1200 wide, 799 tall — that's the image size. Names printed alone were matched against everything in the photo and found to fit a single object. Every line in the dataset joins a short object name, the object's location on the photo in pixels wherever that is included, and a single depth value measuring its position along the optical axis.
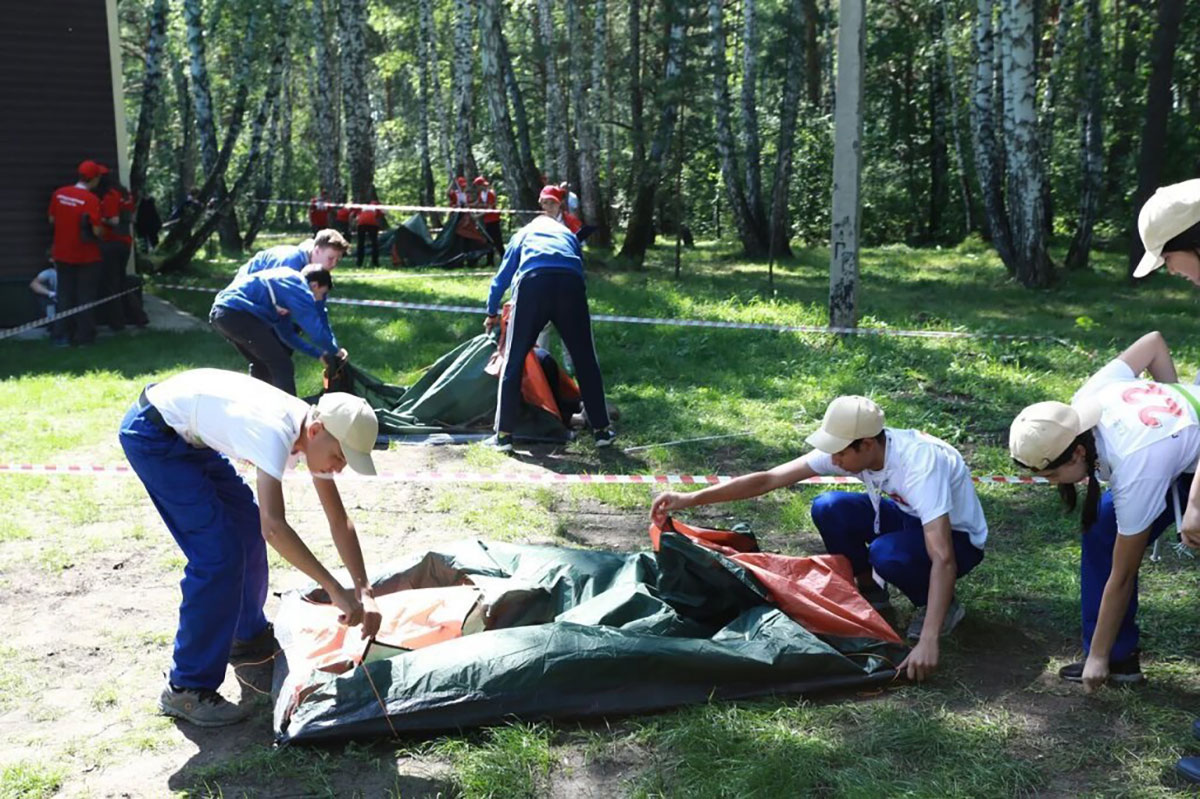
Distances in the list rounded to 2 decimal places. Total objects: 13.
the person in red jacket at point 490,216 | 18.17
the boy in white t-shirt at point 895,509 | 3.90
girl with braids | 3.38
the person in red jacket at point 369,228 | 18.17
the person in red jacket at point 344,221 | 22.50
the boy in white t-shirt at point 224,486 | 3.36
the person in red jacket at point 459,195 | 18.86
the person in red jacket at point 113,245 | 11.79
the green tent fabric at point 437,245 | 18.17
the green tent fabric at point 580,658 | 3.58
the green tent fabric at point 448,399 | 7.85
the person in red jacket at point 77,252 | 11.26
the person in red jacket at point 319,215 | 20.56
